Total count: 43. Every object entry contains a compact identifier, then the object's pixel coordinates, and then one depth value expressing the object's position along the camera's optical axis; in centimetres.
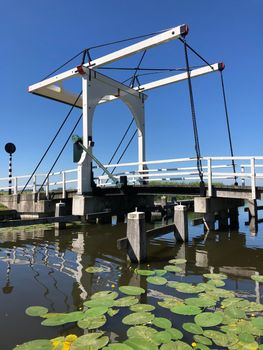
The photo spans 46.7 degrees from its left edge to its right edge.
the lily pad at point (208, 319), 344
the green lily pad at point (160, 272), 559
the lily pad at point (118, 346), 286
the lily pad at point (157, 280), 499
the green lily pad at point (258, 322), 341
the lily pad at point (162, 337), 305
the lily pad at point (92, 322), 343
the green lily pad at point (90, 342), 295
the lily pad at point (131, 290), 454
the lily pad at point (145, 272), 555
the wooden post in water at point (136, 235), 637
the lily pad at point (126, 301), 409
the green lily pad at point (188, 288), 461
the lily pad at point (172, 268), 589
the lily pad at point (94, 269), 589
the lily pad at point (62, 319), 353
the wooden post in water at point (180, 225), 869
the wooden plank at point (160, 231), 751
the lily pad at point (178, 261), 652
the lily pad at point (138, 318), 350
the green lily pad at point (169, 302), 405
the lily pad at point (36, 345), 295
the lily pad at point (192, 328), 330
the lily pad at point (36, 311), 385
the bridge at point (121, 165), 1036
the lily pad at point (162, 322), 336
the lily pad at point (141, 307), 390
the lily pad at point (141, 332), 317
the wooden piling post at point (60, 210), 1168
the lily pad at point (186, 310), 376
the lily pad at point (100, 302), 406
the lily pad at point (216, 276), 535
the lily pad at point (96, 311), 369
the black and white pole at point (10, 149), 1819
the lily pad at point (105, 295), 436
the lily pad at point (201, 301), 403
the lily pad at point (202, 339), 309
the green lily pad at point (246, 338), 311
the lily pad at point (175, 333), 316
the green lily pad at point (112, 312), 376
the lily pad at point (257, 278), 529
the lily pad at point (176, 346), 293
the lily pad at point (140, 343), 294
